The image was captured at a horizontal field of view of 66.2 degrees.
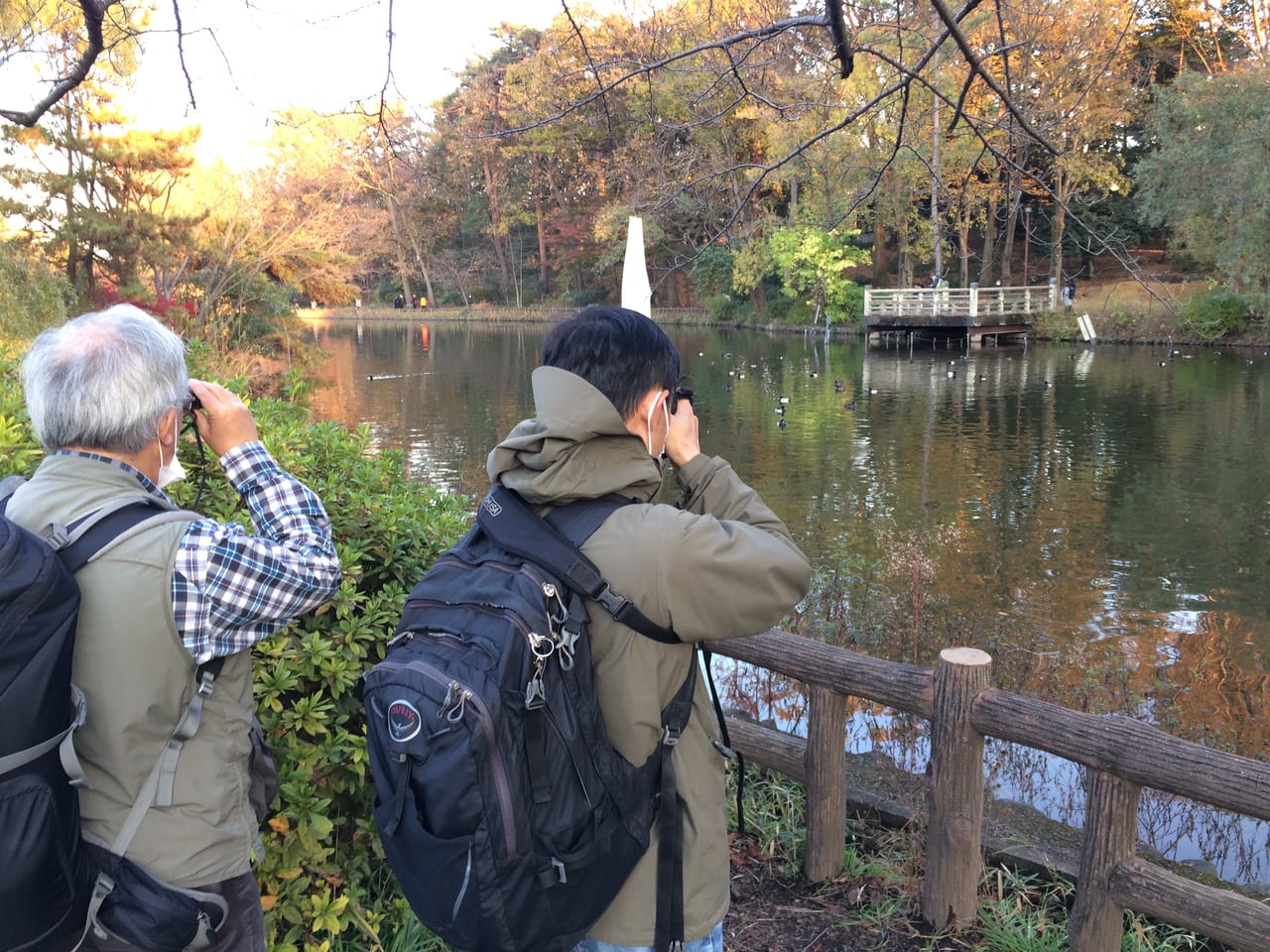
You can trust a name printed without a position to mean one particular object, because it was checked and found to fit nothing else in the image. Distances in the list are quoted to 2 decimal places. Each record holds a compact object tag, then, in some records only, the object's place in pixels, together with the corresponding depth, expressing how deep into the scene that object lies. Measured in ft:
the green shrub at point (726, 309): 142.92
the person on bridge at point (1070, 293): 110.52
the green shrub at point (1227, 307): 85.85
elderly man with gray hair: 4.74
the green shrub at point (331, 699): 7.34
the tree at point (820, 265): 116.78
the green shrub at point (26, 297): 39.37
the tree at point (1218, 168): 72.95
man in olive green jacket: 5.00
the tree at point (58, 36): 9.80
